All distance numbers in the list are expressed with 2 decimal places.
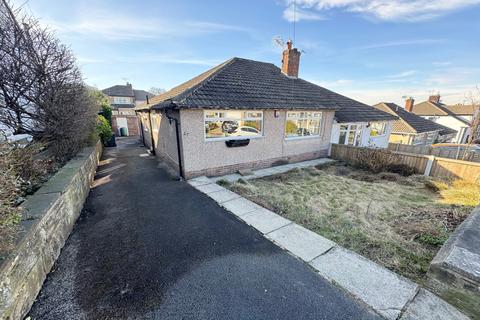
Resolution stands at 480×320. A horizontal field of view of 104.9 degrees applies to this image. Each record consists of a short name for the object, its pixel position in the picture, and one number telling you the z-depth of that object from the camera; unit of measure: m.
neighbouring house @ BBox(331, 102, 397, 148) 12.36
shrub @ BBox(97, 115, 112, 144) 13.46
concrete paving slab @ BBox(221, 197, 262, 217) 4.94
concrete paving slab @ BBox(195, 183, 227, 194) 6.35
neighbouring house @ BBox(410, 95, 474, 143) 31.12
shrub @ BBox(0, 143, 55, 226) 2.20
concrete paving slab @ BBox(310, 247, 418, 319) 2.45
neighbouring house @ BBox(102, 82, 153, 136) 23.97
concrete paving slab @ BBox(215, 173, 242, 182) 7.58
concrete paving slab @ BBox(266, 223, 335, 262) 3.44
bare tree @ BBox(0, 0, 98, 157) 4.93
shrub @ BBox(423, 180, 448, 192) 7.03
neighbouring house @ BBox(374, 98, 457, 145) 20.47
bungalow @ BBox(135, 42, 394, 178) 7.15
